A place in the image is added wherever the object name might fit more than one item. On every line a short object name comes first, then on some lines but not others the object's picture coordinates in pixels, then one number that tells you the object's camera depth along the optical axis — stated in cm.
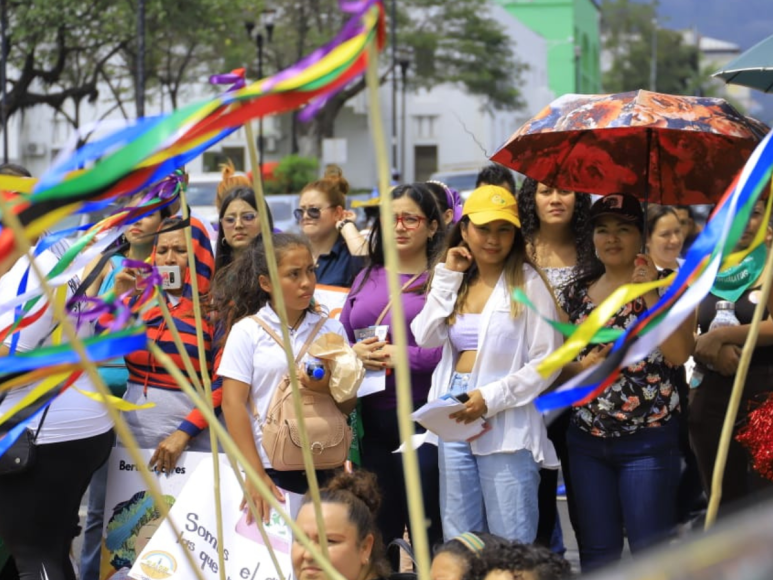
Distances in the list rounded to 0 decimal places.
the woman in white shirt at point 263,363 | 889
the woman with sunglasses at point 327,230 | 1181
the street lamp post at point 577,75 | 13250
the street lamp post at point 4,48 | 4575
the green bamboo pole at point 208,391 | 591
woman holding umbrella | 849
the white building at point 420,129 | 10762
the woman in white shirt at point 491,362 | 838
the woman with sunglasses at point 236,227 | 1095
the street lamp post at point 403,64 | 7906
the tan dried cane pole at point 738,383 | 432
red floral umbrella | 913
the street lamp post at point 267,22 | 5767
